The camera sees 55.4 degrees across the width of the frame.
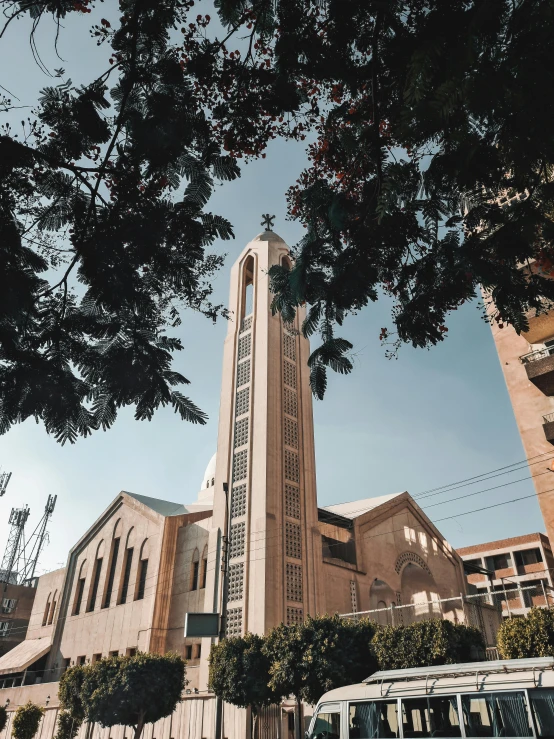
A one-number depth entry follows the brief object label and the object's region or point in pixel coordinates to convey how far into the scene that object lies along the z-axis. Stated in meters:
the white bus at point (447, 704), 10.35
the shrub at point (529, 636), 14.30
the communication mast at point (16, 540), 81.19
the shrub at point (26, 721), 31.27
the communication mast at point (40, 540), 82.19
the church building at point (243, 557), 30.02
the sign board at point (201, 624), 18.67
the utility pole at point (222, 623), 17.76
